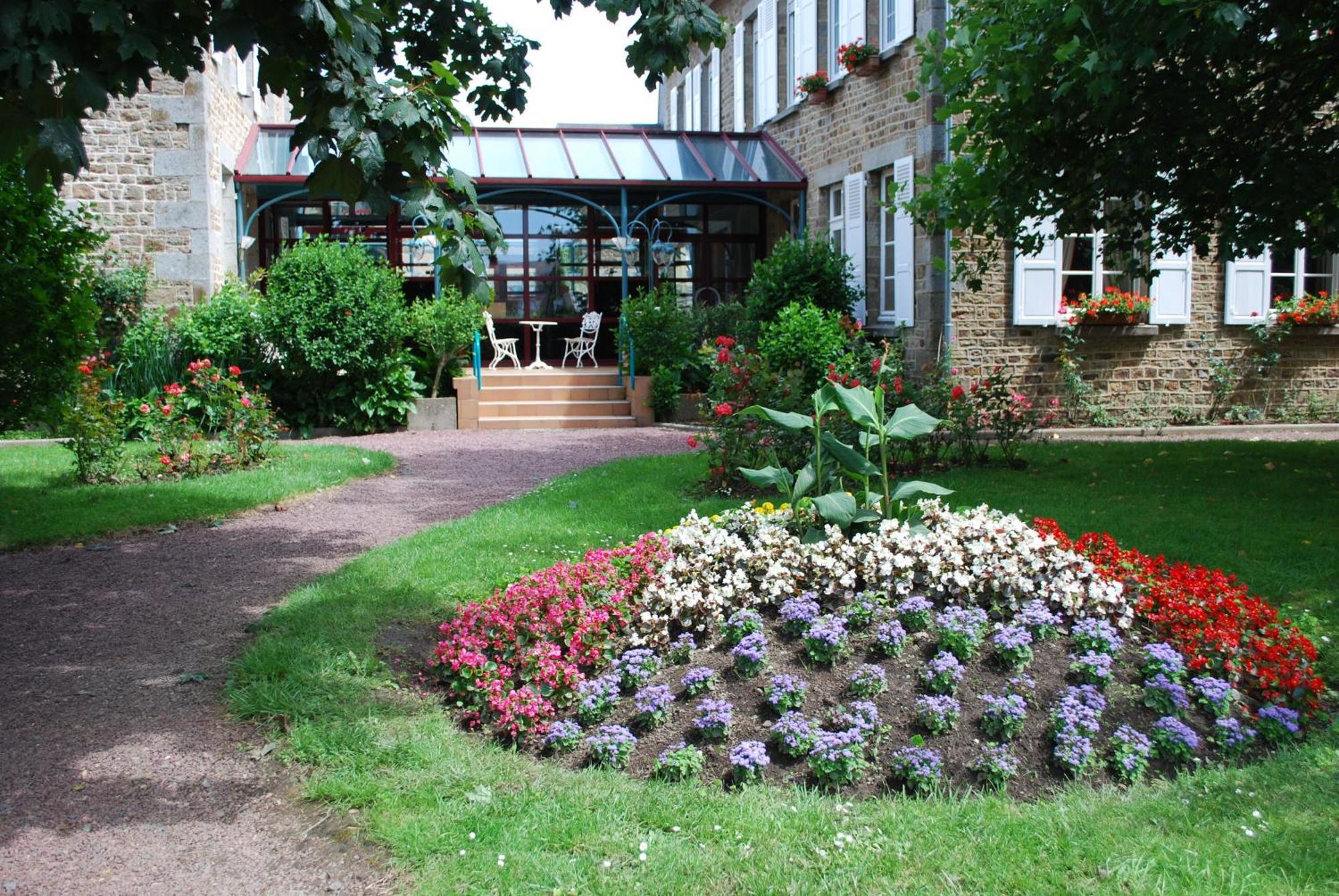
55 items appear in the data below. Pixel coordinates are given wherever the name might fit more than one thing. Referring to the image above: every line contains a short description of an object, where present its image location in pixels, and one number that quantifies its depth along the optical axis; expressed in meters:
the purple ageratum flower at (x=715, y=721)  3.71
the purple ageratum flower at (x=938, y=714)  3.70
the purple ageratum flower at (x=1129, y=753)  3.58
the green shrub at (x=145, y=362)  13.23
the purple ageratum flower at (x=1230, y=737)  3.74
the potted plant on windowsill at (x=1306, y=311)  13.95
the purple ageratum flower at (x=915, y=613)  4.25
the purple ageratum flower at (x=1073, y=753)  3.57
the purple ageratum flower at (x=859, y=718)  3.67
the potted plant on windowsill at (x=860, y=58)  14.45
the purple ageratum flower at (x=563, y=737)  3.79
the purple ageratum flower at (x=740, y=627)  4.27
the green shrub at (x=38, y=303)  7.05
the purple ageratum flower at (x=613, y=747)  3.67
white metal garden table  17.35
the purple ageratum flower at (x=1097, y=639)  4.14
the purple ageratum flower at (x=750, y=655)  4.05
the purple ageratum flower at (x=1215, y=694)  3.86
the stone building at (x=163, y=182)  14.61
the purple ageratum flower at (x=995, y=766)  3.49
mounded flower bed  3.67
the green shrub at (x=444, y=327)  14.41
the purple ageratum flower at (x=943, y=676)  3.88
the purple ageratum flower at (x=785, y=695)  3.83
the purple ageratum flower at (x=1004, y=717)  3.68
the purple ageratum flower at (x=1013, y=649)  4.04
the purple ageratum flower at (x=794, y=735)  3.61
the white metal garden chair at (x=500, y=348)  16.66
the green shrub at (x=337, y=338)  13.49
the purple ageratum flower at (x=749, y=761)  3.52
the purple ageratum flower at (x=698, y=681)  3.96
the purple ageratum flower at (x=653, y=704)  3.83
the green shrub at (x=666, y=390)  14.81
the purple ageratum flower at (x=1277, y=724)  3.79
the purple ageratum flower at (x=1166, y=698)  3.86
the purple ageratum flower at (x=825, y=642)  4.08
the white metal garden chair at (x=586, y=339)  17.33
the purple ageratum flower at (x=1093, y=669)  3.97
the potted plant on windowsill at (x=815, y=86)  16.20
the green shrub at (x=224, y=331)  13.48
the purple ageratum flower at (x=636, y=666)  4.09
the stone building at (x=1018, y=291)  13.30
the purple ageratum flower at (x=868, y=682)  3.88
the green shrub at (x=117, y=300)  14.28
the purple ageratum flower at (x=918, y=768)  3.47
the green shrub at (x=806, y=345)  12.63
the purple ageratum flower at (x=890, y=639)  4.11
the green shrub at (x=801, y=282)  14.75
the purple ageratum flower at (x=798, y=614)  4.23
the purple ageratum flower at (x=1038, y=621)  4.23
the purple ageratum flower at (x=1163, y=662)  3.99
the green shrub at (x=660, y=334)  15.08
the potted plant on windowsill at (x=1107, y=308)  13.41
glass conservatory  17.30
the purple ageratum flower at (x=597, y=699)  3.94
